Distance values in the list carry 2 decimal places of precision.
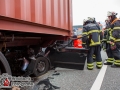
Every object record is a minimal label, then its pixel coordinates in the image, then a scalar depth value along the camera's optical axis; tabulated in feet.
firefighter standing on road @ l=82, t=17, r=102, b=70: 16.65
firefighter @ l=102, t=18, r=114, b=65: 19.20
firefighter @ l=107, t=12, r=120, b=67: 17.46
